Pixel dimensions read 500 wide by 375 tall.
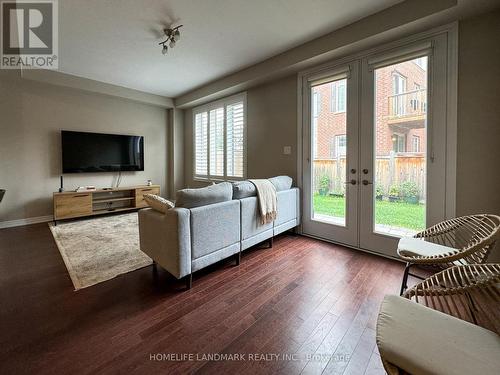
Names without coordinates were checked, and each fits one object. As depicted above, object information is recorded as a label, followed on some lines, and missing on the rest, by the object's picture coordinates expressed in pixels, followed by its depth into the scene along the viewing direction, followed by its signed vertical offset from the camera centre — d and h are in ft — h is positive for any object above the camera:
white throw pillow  6.75 -0.76
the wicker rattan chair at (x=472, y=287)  3.28 -1.74
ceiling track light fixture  8.84 +5.82
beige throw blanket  8.73 -0.84
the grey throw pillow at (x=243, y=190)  8.19 -0.42
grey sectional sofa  6.26 -1.74
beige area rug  7.43 -2.90
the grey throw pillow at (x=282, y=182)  10.14 -0.17
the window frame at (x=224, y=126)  14.21 +3.70
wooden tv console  13.17 -1.43
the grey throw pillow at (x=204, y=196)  6.66 -0.53
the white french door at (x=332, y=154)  9.43 +1.11
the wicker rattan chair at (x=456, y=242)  4.52 -1.63
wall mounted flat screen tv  14.25 +1.86
